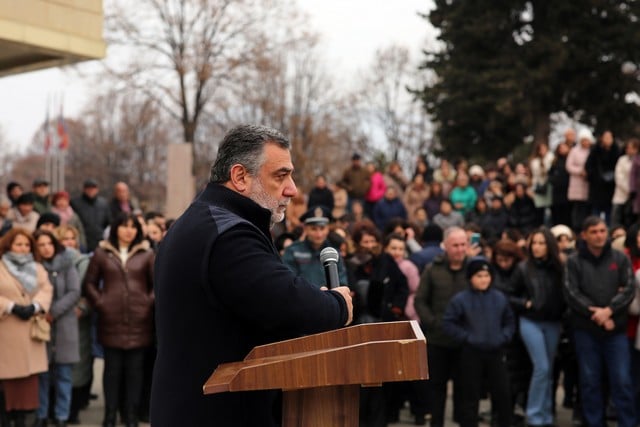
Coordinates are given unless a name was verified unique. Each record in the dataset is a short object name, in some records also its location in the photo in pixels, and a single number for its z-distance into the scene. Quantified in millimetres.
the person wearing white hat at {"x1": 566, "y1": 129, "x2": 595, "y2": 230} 17891
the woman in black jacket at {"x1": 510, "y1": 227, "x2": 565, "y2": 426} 10539
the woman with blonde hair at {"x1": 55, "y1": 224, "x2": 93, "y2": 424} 10828
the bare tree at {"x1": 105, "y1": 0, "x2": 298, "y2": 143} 36938
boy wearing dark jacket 9656
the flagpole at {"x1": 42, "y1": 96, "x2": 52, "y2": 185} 55753
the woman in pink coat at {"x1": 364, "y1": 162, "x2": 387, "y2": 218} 21219
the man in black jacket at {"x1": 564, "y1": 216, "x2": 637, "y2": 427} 10102
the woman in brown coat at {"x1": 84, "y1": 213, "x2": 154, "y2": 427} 10234
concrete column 24812
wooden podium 3031
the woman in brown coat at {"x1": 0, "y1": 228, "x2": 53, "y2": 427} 9812
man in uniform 9961
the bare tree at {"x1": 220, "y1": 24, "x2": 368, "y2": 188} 38781
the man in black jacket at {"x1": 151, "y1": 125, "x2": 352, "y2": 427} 3301
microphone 3771
